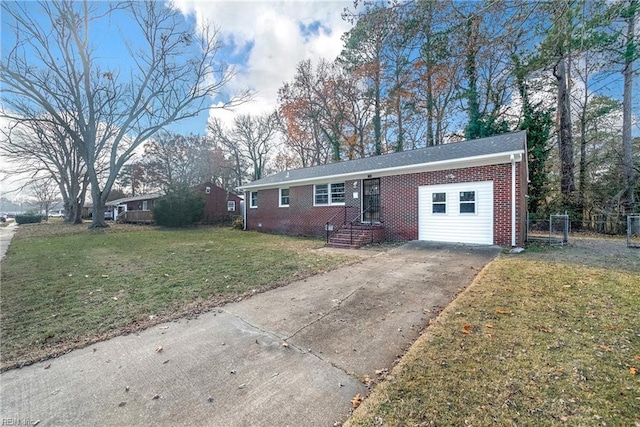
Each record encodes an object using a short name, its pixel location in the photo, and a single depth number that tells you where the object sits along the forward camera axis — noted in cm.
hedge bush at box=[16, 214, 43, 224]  3103
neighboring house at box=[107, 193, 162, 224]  2575
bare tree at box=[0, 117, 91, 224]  2060
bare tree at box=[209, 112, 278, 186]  3275
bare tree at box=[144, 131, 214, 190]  2953
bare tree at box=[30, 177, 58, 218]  4168
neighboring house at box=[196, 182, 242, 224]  2508
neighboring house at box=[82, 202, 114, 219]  3869
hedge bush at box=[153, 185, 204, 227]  2056
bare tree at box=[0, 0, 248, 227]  1579
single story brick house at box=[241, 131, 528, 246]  863
